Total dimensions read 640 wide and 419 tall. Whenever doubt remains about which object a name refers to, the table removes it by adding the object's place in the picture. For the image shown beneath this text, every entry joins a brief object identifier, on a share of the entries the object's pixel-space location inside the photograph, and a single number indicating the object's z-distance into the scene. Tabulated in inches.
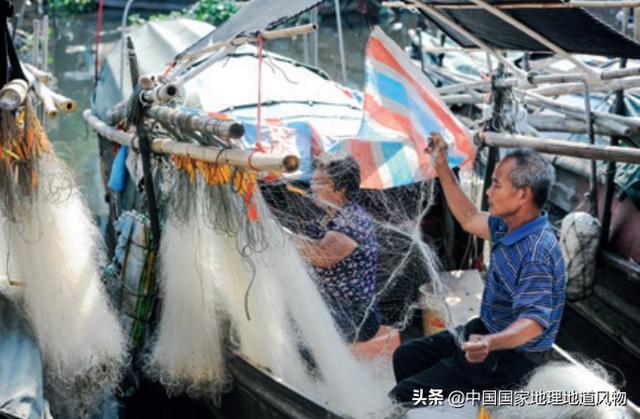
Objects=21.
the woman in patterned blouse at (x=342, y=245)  159.2
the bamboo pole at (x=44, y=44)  233.0
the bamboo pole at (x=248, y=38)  169.8
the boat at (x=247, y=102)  162.9
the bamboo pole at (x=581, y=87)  199.8
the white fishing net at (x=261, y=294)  154.7
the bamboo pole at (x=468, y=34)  194.5
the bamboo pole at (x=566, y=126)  209.2
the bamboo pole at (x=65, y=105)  159.9
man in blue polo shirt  126.5
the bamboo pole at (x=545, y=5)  155.3
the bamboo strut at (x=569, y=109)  211.9
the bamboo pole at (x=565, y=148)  172.1
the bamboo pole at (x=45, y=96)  159.3
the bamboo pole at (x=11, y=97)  153.3
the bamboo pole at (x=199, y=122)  145.0
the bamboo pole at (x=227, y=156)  132.0
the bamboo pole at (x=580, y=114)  207.6
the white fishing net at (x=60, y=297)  166.9
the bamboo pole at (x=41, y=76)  191.2
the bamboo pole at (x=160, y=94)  169.9
